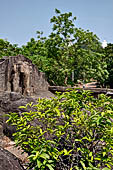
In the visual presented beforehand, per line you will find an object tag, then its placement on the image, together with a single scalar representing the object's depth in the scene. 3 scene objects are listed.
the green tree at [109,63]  22.33
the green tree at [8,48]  17.95
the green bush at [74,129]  2.35
